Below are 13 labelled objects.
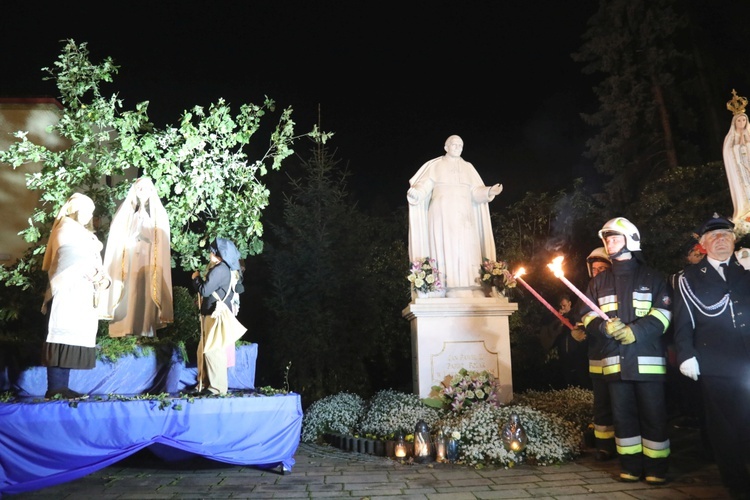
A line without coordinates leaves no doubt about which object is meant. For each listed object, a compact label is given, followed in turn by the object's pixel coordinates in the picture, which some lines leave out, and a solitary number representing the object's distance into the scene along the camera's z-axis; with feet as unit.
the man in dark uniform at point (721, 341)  12.87
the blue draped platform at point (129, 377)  19.38
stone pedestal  23.88
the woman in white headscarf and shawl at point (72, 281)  15.80
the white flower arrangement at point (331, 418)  23.73
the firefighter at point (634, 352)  14.75
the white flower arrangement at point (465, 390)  22.13
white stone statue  26.20
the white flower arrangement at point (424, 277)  24.86
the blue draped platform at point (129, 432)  14.20
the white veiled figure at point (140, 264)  21.07
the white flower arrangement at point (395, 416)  20.93
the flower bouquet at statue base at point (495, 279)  24.97
